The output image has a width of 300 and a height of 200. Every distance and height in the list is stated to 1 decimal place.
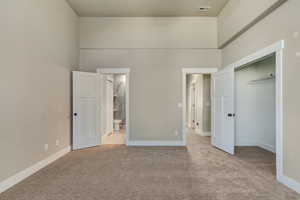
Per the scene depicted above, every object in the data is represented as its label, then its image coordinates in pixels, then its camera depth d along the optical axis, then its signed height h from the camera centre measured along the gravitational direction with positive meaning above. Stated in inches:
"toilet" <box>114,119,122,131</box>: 231.3 -40.9
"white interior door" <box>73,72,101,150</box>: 141.9 -9.9
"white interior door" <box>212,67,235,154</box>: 126.9 -8.7
